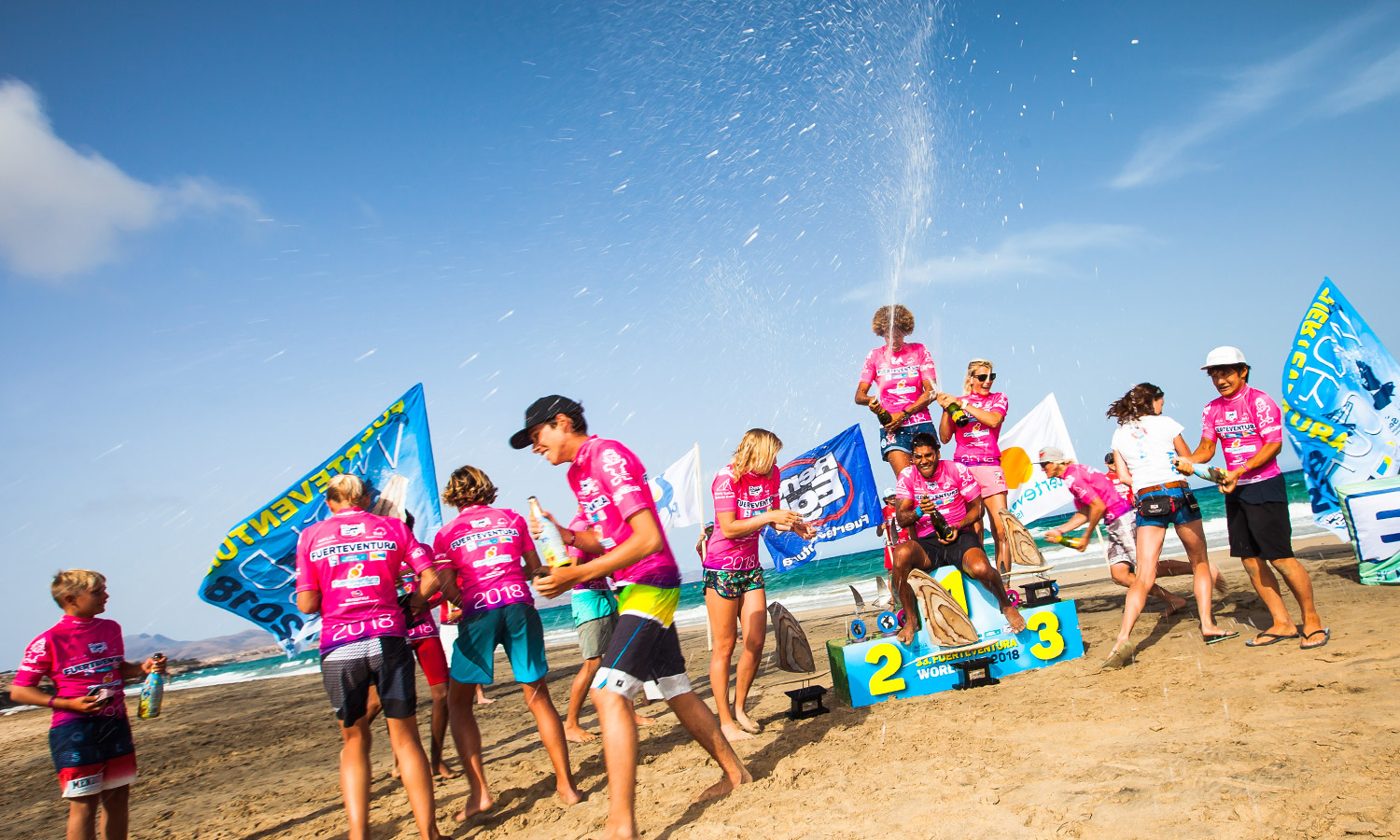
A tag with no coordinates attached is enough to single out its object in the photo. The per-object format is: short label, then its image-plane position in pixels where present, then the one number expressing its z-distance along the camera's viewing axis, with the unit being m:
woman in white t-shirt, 5.73
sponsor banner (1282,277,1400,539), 7.79
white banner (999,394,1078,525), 11.17
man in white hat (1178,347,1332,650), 5.29
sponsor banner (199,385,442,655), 6.34
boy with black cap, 3.19
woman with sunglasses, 6.96
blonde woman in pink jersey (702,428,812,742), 4.93
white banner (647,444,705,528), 12.02
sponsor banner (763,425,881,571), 10.02
